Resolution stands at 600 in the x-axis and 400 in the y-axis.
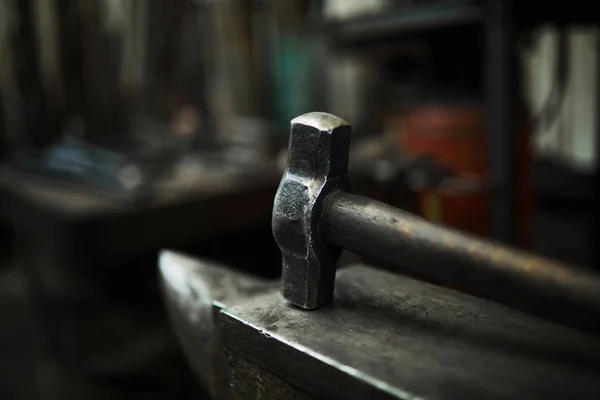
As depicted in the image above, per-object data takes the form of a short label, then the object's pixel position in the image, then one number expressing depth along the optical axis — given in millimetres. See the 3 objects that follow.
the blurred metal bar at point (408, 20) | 1447
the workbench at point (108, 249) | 1180
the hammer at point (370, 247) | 326
